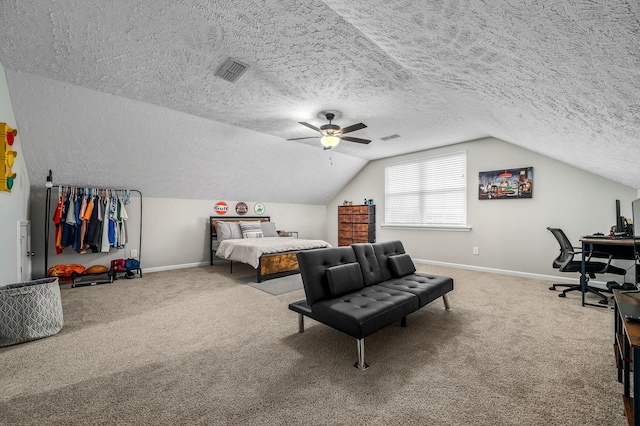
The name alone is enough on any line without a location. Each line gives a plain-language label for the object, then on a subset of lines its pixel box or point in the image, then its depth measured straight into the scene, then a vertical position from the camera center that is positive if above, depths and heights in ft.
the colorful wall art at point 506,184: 15.55 +1.92
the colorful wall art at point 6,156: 8.30 +1.95
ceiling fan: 12.42 +3.90
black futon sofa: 6.64 -2.39
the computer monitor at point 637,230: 6.10 -0.36
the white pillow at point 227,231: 19.10 -1.10
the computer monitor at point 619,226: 11.85 -0.48
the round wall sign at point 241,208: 21.77 +0.62
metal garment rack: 13.99 -0.54
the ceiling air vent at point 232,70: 8.88 +5.06
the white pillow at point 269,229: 20.92 -1.08
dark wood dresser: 22.86 -0.78
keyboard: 10.65 -0.90
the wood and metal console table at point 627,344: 3.27 -1.99
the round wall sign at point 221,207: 20.72 +0.67
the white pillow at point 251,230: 19.53 -1.06
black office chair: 11.32 -2.20
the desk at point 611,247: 10.25 -1.36
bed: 15.06 -1.82
